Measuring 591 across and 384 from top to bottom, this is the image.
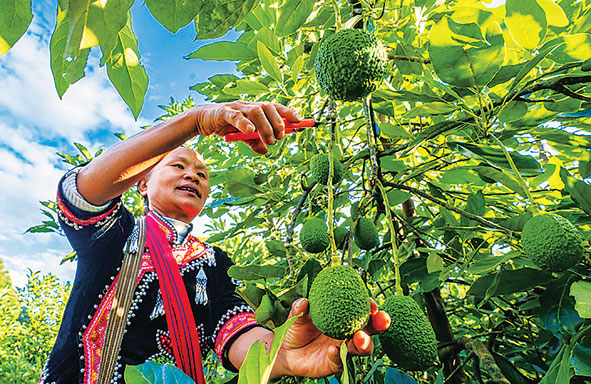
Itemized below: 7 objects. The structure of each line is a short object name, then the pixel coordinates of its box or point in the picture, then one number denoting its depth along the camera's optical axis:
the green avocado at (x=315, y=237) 1.12
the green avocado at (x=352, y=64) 0.78
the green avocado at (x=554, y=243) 0.71
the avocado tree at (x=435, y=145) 0.73
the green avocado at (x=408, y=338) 0.74
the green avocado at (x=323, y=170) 1.19
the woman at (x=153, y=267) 0.99
